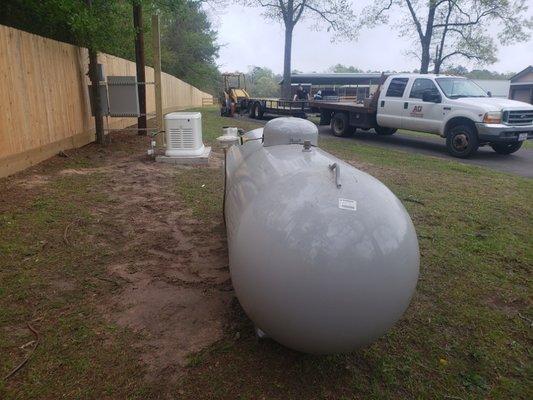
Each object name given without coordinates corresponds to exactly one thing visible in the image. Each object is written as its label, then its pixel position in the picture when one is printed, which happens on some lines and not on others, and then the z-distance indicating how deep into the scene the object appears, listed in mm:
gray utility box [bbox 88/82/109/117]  9966
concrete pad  8719
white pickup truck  10297
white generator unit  8478
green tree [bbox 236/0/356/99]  28750
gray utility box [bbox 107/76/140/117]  10094
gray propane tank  2148
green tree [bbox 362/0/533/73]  25109
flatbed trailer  18844
